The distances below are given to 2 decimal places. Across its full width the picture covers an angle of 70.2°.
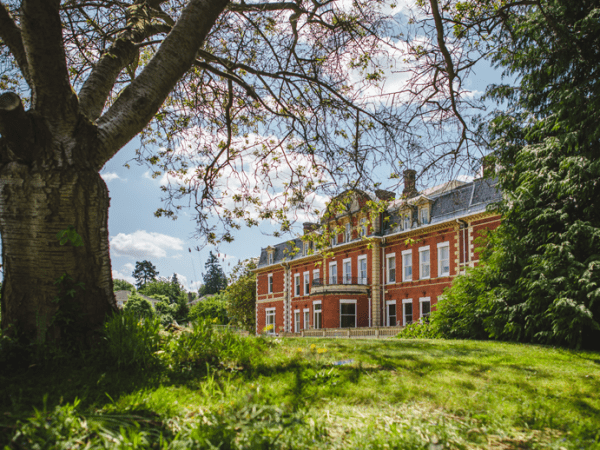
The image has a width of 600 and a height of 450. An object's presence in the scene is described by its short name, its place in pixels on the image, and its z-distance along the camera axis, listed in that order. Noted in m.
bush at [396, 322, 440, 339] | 14.06
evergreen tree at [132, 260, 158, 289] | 115.31
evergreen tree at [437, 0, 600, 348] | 9.76
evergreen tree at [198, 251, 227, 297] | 104.74
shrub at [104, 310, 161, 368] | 4.11
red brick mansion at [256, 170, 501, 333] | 25.36
